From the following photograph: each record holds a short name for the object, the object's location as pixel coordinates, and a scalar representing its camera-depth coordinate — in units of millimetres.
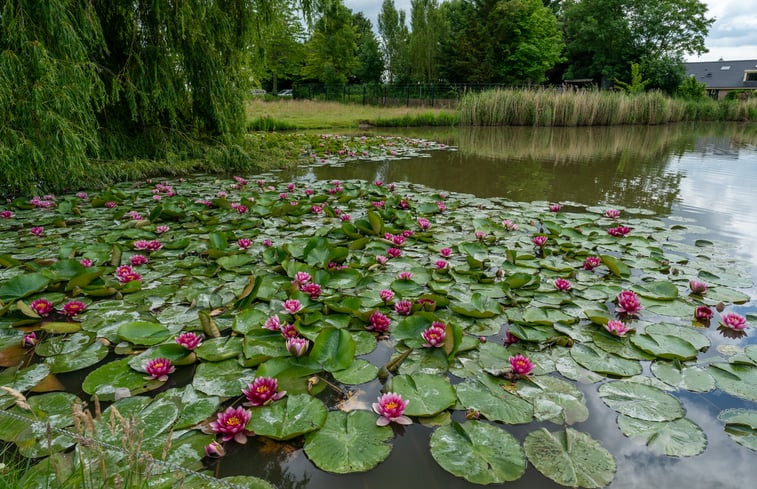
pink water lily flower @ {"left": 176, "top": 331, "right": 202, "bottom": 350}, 1690
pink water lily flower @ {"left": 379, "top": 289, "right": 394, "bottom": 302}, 2145
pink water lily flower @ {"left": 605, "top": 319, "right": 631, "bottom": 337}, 1864
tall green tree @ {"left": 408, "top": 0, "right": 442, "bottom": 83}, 30750
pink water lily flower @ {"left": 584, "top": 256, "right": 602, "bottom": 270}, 2609
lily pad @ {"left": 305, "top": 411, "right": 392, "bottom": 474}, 1227
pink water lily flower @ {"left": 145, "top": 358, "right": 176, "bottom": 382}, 1573
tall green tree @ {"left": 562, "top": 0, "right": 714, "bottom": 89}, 31078
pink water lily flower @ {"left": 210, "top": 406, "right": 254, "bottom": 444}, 1288
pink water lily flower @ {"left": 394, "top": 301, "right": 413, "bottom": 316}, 2053
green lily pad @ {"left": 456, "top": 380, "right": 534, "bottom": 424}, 1423
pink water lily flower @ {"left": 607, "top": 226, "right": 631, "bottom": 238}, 3271
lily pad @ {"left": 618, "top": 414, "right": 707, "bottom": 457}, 1311
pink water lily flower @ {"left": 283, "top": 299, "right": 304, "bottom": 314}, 1972
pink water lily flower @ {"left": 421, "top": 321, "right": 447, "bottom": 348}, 1764
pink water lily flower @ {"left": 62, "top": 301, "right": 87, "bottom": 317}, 2008
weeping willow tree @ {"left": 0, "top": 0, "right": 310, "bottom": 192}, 3676
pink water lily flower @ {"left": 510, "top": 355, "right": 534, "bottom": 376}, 1604
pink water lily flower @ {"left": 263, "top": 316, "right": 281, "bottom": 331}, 1831
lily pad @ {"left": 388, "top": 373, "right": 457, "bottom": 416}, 1429
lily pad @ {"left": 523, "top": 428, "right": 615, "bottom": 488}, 1199
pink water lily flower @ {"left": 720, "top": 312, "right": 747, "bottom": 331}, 1957
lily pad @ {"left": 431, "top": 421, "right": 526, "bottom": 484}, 1210
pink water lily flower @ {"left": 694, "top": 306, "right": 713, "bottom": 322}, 2043
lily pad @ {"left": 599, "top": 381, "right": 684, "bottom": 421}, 1441
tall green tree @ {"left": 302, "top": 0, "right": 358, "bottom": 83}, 29594
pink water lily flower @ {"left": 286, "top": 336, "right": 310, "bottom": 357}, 1646
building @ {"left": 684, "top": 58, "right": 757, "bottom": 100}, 37969
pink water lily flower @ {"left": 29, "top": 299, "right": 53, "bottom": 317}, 1956
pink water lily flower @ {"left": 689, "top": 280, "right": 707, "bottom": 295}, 2299
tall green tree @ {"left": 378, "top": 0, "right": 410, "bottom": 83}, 33875
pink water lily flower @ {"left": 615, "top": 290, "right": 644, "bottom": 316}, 2078
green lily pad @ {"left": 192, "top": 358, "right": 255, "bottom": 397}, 1513
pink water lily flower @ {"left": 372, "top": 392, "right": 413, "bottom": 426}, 1358
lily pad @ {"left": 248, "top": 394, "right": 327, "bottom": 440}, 1306
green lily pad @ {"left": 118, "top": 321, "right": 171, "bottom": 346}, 1760
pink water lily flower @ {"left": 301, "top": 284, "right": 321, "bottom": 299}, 2189
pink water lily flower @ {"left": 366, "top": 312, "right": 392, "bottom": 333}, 1944
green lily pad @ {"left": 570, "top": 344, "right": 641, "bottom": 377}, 1672
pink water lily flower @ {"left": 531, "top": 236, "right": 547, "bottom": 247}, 2998
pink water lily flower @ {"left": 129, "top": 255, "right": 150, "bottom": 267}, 2598
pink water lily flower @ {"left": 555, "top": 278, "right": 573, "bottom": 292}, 2326
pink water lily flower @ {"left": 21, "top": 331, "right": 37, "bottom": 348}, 1755
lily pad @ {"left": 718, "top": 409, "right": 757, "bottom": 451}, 1347
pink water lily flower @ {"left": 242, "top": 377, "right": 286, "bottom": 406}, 1422
